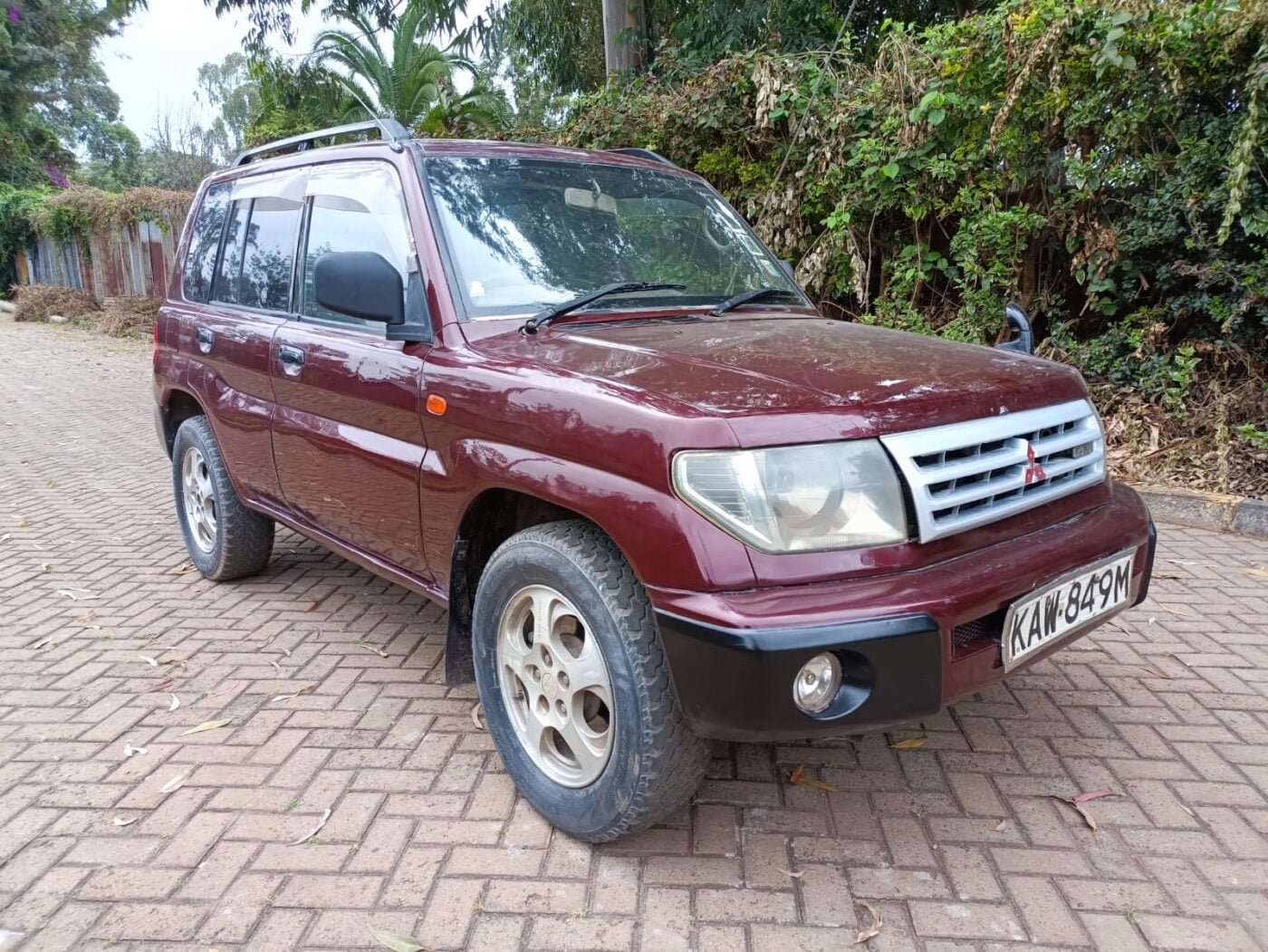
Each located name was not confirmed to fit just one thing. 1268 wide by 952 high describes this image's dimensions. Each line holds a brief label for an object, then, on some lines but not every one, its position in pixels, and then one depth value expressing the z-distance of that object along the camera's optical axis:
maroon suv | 1.93
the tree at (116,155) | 44.36
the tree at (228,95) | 54.67
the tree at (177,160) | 40.16
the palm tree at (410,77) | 15.02
